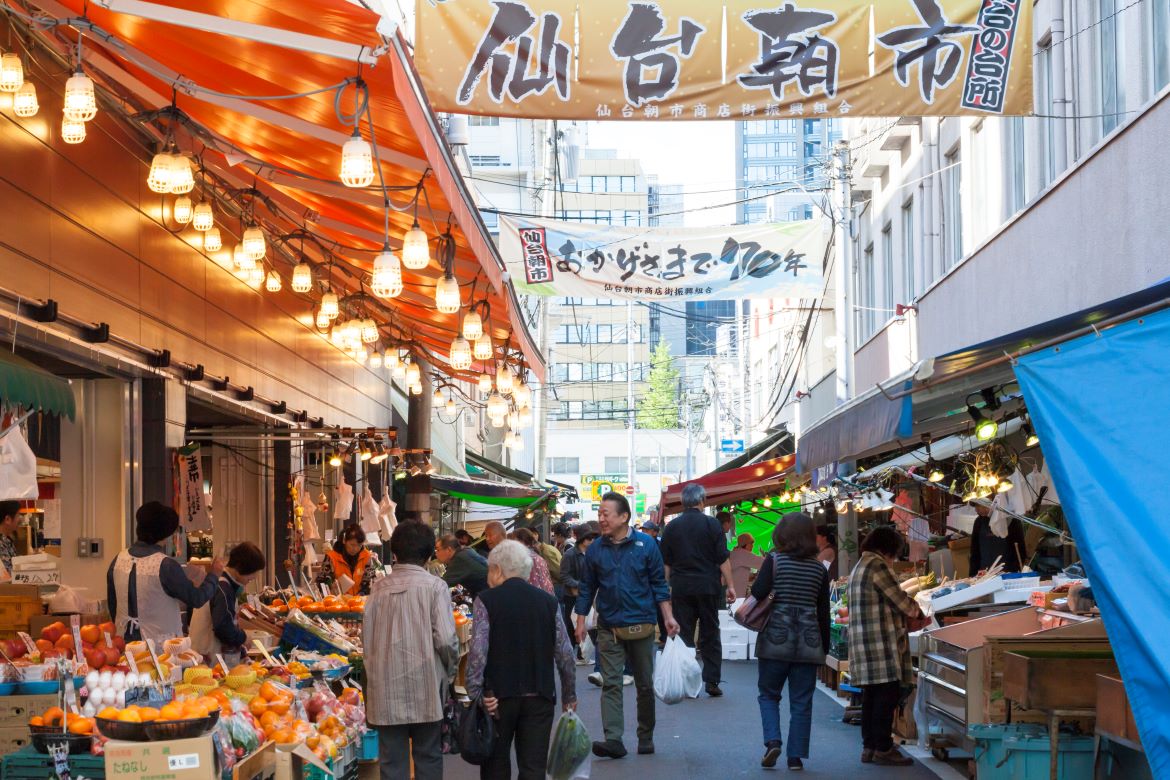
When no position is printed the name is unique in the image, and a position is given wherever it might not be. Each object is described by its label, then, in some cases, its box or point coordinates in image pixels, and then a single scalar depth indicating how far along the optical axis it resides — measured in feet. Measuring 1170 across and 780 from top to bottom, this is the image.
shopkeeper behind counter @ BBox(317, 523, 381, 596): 50.31
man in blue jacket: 34.42
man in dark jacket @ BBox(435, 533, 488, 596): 43.83
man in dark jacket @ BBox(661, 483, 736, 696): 46.32
